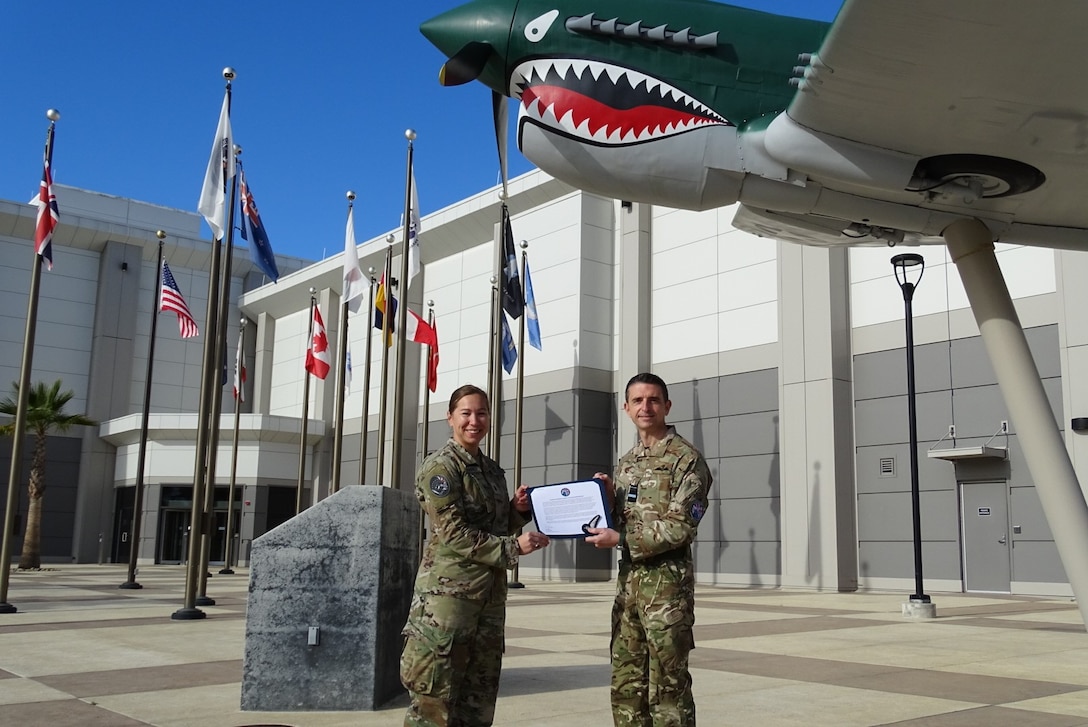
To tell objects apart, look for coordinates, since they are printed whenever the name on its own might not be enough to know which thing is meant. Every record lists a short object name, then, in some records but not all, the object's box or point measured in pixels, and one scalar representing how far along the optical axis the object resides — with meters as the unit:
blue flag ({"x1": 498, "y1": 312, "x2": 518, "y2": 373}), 26.31
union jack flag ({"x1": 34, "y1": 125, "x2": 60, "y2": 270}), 17.02
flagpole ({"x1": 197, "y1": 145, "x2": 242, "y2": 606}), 16.59
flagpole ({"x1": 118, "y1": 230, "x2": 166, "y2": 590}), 23.53
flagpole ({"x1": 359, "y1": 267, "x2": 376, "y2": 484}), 27.06
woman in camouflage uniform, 4.67
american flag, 23.31
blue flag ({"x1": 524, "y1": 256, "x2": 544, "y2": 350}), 27.39
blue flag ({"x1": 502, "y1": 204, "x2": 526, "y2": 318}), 24.39
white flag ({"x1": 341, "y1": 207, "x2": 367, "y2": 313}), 22.70
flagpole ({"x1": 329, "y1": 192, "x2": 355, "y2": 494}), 26.13
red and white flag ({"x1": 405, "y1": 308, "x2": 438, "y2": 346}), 25.80
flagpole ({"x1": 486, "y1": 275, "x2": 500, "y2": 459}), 24.80
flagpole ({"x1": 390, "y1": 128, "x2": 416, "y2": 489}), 16.80
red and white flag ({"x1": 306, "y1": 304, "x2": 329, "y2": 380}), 30.86
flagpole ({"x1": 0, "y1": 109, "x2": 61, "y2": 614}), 15.53
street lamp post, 16.47
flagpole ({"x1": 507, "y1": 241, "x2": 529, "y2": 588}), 25.06
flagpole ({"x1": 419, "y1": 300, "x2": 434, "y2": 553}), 29.91
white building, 22.98
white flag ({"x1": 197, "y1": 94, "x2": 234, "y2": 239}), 16.16
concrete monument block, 7.10
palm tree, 33.59
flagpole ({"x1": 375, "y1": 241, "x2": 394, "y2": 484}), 20.31
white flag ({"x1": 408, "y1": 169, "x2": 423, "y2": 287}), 21.62
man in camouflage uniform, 4.62
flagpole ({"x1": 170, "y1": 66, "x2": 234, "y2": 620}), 14.76
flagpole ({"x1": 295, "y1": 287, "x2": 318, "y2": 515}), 31.57
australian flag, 18.67
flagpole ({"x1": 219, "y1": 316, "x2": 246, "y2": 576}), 34.31
